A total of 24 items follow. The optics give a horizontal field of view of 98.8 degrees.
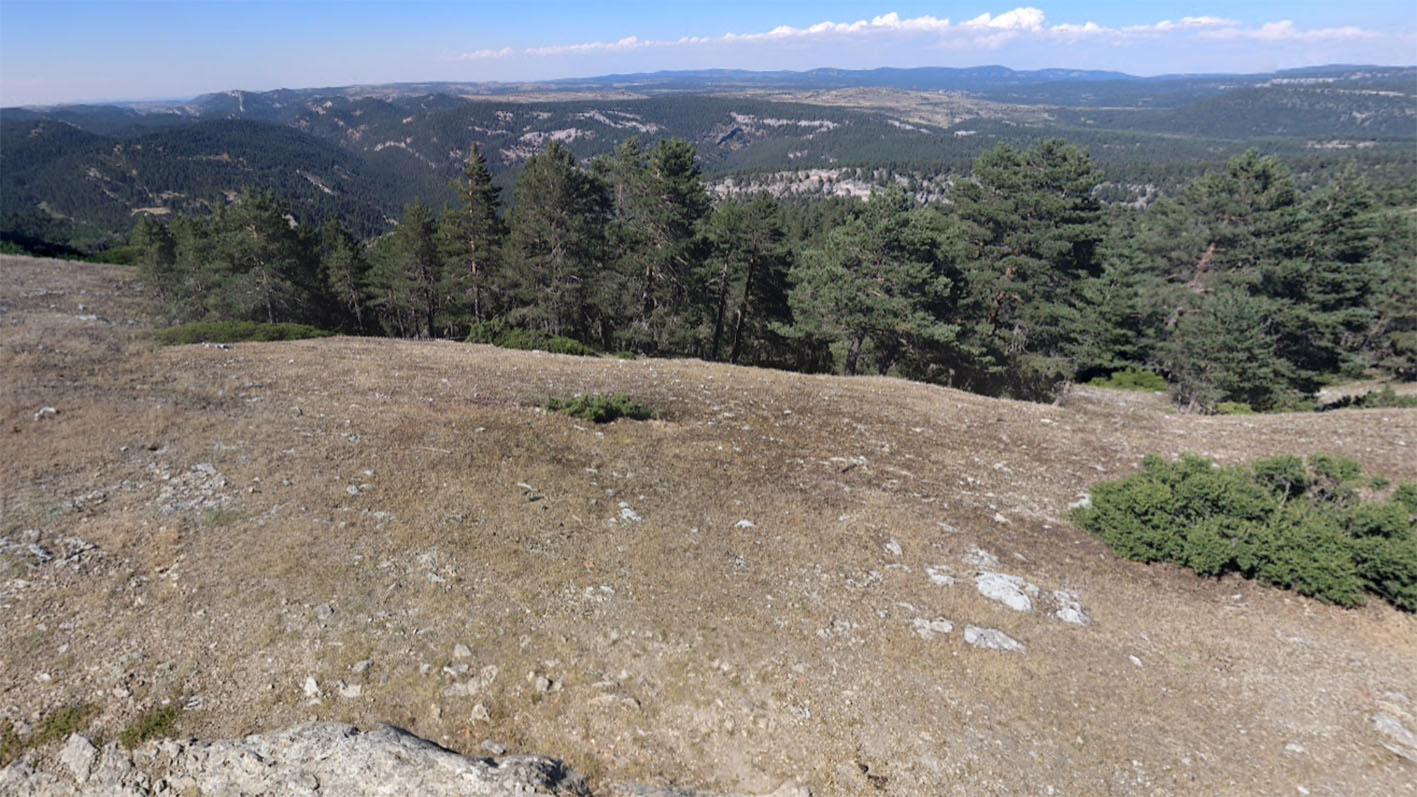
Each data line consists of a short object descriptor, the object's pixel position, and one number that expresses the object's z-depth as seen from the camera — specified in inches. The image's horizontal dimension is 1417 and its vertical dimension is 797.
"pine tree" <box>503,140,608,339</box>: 1248.8
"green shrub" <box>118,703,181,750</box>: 235.9
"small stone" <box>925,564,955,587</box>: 411.5
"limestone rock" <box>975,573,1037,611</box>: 395.2
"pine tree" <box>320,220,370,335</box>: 1565.0
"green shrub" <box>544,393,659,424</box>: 645.9
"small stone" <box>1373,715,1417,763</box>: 294.5
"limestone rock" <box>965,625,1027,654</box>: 351.6
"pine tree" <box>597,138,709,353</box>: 1263.5
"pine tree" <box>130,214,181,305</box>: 1567.4
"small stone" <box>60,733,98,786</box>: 222.9
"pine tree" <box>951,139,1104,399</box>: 1162.0
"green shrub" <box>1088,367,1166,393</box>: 1550.2
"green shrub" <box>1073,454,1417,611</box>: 414.3
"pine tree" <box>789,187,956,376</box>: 1083.3
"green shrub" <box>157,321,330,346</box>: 936.4
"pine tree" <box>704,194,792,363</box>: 1300.4
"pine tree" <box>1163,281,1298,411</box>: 1161.4
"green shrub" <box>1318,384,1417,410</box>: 997.2
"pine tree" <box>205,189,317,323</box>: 1358.3
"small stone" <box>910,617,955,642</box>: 357.7
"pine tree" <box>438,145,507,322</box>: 1386.6
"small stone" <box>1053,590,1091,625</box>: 387.2
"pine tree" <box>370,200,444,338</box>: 1487.5
